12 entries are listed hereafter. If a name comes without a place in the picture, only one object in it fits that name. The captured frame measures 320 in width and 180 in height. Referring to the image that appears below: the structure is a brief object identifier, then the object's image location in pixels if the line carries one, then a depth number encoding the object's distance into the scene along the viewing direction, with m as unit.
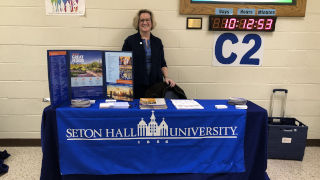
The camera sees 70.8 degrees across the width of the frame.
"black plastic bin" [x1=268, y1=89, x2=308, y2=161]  2.41
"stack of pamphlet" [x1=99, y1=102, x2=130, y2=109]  1.64
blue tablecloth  1.63
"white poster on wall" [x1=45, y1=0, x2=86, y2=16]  2.46
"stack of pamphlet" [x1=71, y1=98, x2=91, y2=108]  1.64
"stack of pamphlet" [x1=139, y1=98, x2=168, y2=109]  1.67
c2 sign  2.60
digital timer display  2.50
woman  2.30
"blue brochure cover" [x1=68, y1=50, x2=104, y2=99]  1.75
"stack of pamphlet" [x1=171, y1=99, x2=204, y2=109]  1.69
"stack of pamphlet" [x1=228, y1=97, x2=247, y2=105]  1.79
